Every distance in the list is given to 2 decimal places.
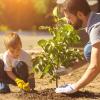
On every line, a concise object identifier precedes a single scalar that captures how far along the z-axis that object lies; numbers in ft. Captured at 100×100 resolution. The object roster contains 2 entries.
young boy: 16.93
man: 14.83
